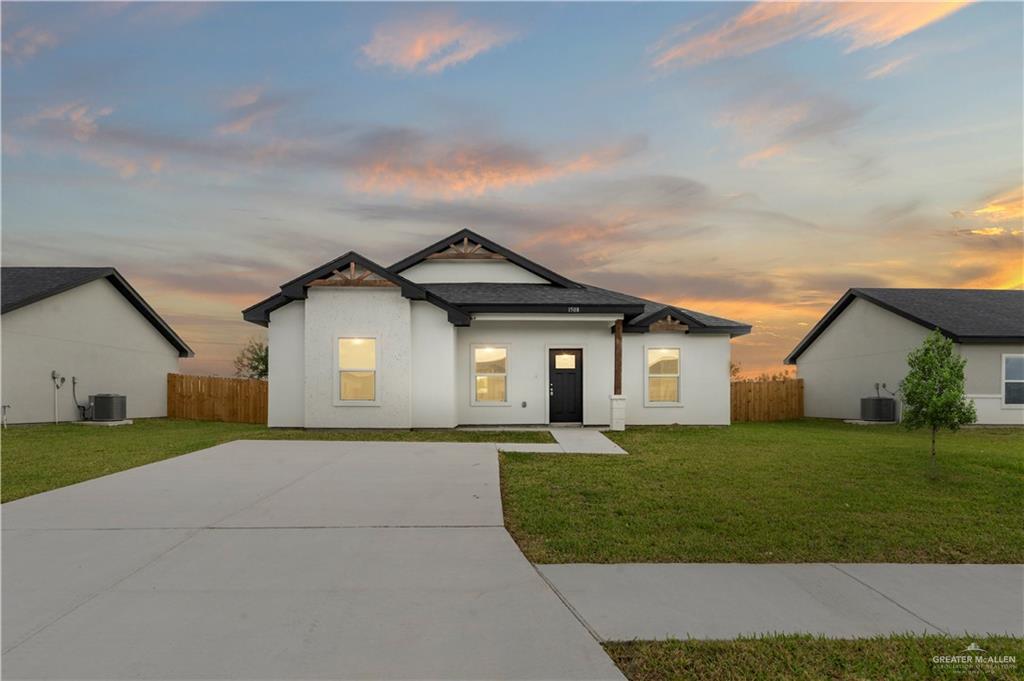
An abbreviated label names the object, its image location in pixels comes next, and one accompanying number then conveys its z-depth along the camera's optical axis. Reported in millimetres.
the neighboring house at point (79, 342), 19969
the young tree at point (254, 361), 39688
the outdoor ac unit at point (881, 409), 22672
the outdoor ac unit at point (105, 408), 21156
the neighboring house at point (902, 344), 21250
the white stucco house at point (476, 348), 16453
